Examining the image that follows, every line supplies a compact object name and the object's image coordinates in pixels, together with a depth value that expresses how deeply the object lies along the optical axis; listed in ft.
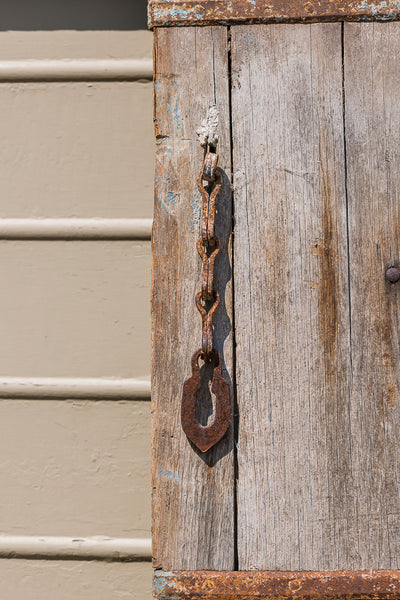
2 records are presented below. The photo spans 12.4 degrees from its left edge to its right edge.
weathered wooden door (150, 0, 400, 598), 5.92
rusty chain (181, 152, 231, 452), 5.91
